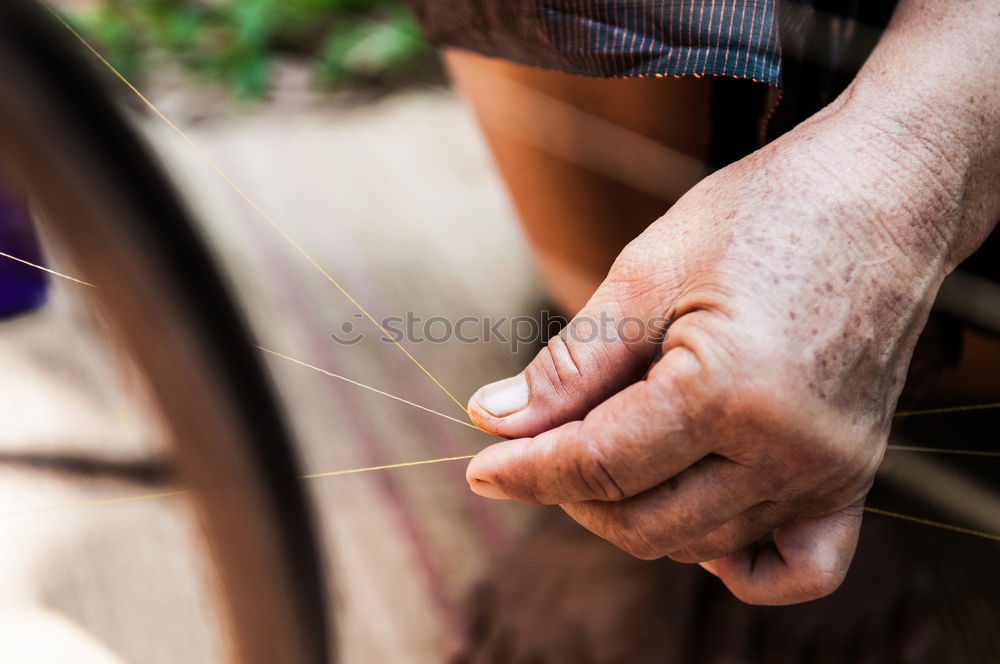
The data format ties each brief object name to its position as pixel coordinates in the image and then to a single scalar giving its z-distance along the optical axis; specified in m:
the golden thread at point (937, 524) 0.51
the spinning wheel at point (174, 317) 0.36
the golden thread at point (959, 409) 0.50
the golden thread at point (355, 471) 0.50
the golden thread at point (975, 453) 0.53
